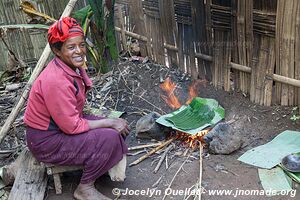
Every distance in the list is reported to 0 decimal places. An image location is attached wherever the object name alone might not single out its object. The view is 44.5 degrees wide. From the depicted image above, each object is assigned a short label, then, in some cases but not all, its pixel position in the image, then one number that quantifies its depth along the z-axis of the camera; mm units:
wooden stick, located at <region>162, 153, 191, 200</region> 3383
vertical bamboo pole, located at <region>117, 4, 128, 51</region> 6332
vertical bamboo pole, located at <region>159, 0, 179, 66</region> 5215
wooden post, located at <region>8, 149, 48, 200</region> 3291
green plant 5254
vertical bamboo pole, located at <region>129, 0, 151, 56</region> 5938
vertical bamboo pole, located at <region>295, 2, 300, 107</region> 3679
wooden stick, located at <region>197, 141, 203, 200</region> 3335
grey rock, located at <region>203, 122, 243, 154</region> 3709
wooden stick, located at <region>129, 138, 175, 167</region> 3852
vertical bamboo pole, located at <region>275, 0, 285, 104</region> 3748
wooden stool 3306
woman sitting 2979
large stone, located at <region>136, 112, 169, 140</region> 4125
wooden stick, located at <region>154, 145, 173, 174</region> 3687
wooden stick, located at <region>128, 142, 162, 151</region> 4094
